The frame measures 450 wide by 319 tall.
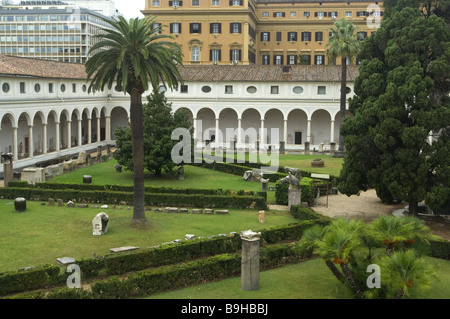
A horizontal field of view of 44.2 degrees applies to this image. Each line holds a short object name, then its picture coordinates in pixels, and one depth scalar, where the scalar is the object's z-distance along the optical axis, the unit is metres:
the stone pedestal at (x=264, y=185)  37.34
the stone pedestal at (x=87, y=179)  37.06
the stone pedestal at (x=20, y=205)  29.98
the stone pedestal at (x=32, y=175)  37.44
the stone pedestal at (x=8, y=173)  37.16
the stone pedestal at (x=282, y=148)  57.67
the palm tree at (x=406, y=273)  15.04
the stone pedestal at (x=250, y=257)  18.08
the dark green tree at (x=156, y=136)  38.75
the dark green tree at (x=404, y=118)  26.34
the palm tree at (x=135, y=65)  25.59
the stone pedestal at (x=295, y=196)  31.36
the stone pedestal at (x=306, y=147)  57.41
